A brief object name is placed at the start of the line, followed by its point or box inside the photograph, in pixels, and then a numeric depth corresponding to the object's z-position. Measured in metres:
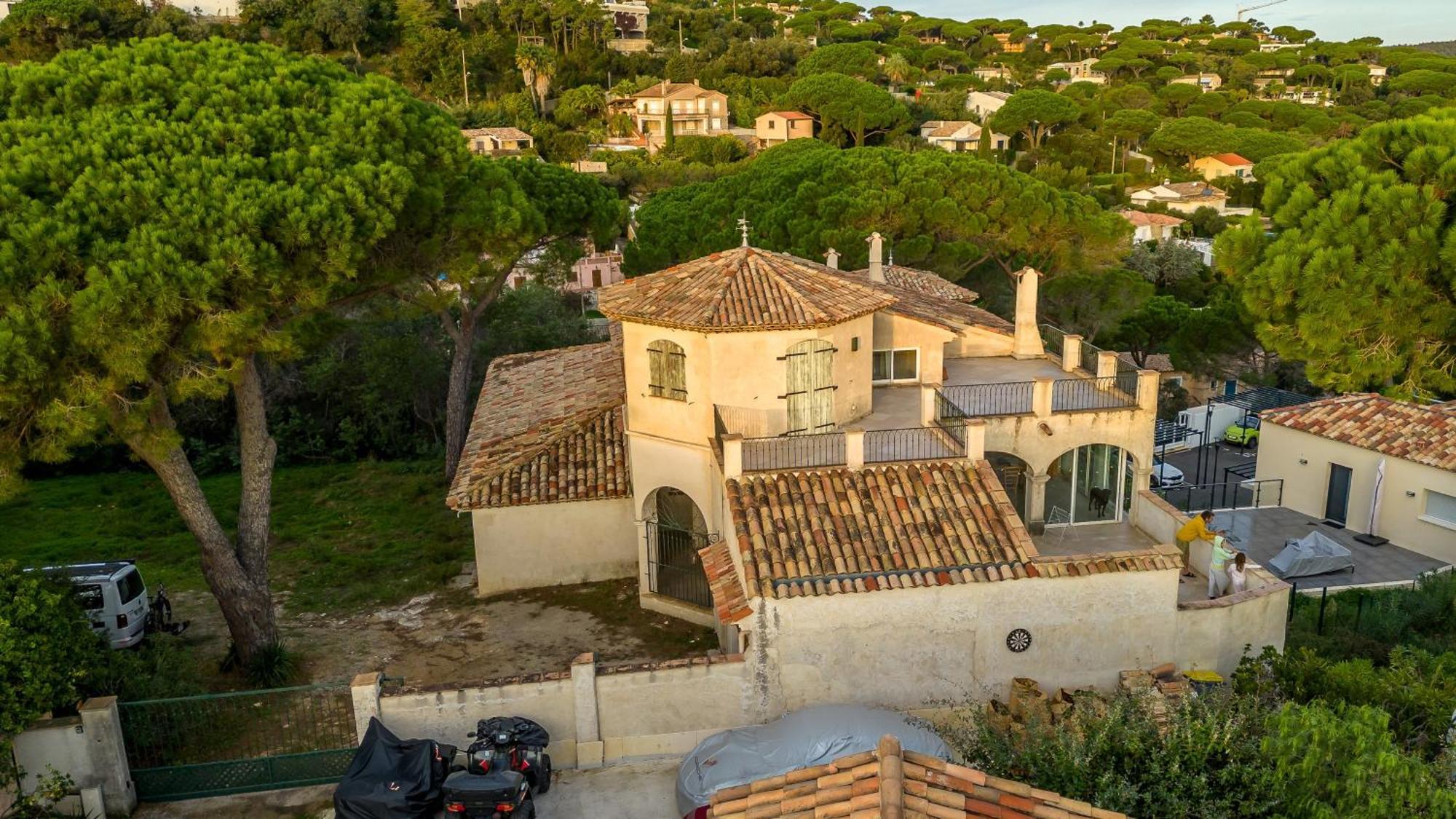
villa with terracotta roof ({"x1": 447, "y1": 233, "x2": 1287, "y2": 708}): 14.72
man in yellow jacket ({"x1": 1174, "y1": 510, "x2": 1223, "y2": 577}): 17.20
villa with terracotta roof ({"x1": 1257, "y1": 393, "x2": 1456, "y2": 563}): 21.72
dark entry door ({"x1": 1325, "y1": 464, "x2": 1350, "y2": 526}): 23.64
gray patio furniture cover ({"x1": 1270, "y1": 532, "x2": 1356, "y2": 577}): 20.12
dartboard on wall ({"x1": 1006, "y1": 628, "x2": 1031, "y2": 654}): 14.97
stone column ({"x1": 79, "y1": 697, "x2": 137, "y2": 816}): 13.42
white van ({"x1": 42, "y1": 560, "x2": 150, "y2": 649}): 17.91
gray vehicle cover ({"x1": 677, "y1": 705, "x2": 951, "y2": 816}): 13.01
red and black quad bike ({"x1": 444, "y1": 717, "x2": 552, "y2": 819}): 12.45
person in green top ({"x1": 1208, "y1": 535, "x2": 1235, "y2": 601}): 16.55
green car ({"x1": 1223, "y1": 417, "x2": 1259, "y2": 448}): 36.91
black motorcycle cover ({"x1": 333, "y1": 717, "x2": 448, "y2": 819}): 12.35
